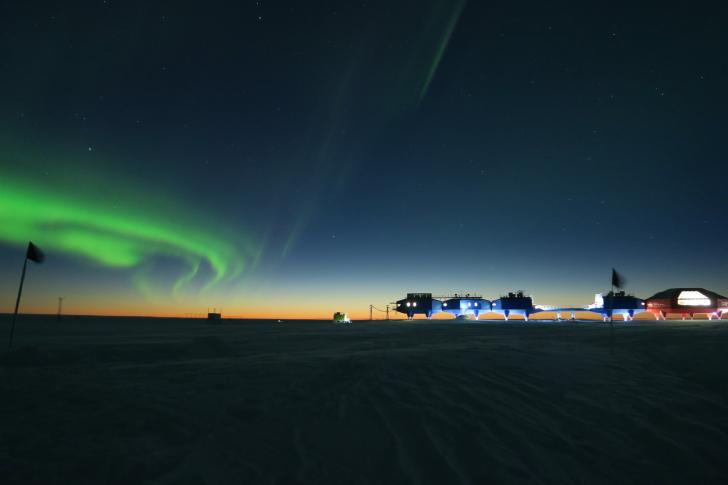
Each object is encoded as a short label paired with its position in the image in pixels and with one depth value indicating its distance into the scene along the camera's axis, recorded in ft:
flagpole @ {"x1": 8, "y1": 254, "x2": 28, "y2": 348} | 48.42
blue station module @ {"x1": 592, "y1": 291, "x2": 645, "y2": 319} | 313.73
